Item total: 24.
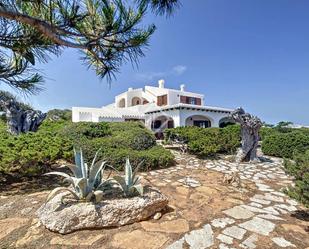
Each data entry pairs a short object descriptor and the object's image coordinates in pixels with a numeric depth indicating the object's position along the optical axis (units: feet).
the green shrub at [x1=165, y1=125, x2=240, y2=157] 24.47
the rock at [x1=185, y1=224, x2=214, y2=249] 6.61
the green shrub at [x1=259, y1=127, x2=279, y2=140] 42.15
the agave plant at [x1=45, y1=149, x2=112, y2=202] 7.93
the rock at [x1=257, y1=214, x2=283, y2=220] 8.78
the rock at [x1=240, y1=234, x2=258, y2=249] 6.59
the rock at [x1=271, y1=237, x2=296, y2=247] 6.80
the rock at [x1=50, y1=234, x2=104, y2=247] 6.57
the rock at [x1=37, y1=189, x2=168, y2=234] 7.14
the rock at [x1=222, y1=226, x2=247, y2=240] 7.16
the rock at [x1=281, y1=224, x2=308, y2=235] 7.83
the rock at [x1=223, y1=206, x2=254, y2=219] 8.78
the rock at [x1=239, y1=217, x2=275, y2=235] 7.61
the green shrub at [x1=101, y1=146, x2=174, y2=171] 17.04
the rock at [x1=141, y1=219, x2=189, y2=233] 7.48
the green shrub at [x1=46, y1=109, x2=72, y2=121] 71.43
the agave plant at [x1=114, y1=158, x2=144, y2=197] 8.43
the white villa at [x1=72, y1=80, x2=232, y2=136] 48.22
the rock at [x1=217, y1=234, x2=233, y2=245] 6.78
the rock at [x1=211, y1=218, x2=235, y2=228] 7.89
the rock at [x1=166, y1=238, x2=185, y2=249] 6.49
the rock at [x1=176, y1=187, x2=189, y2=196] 11.64
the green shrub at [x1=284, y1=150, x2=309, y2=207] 7.52
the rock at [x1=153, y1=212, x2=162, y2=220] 8.27
